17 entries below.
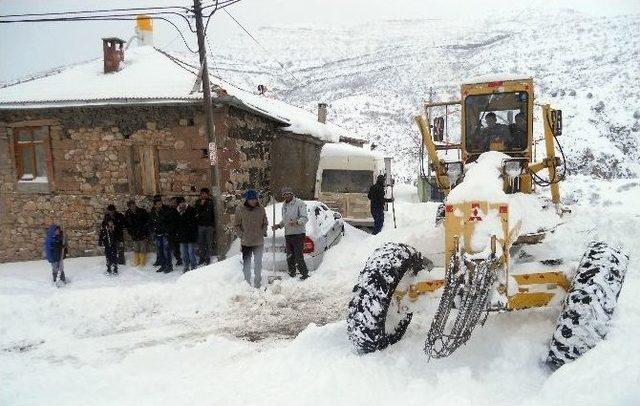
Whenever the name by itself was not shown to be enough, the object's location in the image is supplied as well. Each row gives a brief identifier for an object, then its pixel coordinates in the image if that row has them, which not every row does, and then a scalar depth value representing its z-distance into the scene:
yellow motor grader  3.80
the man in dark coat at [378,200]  12.40
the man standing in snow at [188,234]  9.88
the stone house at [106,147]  11.71
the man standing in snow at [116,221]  10.66
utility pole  10.24
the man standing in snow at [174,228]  10.23
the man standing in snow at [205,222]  10.23
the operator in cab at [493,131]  6.54
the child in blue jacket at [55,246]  9.66
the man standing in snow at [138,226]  10.90
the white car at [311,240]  8.64
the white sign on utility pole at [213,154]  10.20
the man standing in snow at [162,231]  10.27
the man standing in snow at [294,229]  8.23
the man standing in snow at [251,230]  7.86
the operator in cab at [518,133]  6.43
